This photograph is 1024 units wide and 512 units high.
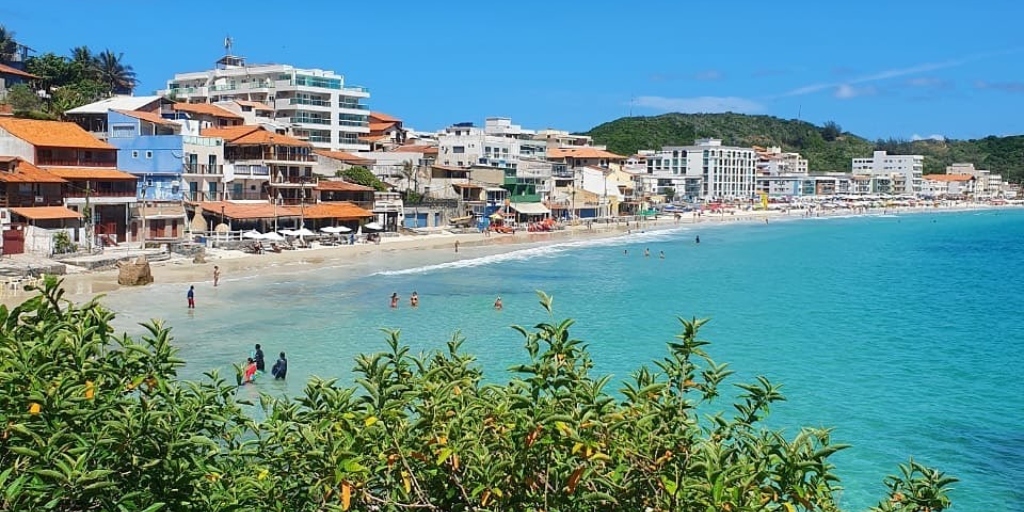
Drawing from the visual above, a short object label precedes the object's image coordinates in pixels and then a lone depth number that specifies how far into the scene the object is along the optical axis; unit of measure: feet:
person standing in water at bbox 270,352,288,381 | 78.00
